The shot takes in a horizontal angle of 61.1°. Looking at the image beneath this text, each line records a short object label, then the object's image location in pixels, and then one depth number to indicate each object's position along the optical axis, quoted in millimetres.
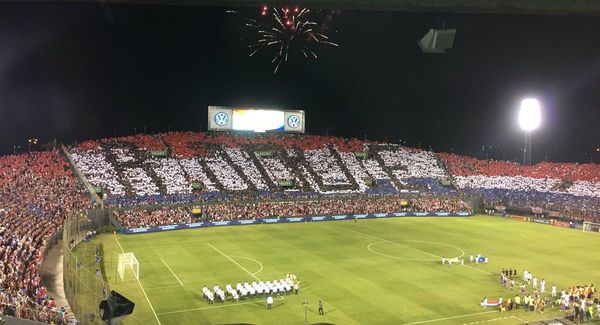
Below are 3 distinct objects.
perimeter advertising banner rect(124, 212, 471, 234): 55375
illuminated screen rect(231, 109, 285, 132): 80294
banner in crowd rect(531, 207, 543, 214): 71062
